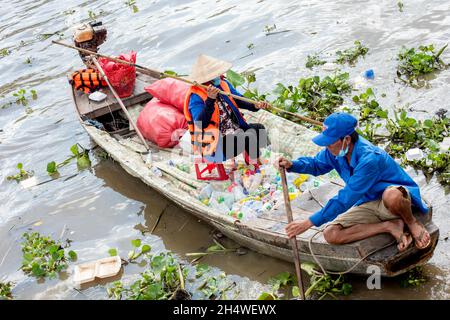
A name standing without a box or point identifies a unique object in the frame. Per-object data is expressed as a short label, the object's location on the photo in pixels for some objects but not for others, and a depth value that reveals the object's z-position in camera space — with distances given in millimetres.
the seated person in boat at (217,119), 9977
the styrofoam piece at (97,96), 13941
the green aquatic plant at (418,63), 13711
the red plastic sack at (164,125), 12391
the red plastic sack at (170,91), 12625
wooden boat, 7555
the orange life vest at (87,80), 14133
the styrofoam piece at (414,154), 10687
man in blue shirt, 7219
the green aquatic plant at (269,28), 19078
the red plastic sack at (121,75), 13672
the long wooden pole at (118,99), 12439
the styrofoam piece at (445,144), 10729
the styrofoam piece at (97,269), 10086
